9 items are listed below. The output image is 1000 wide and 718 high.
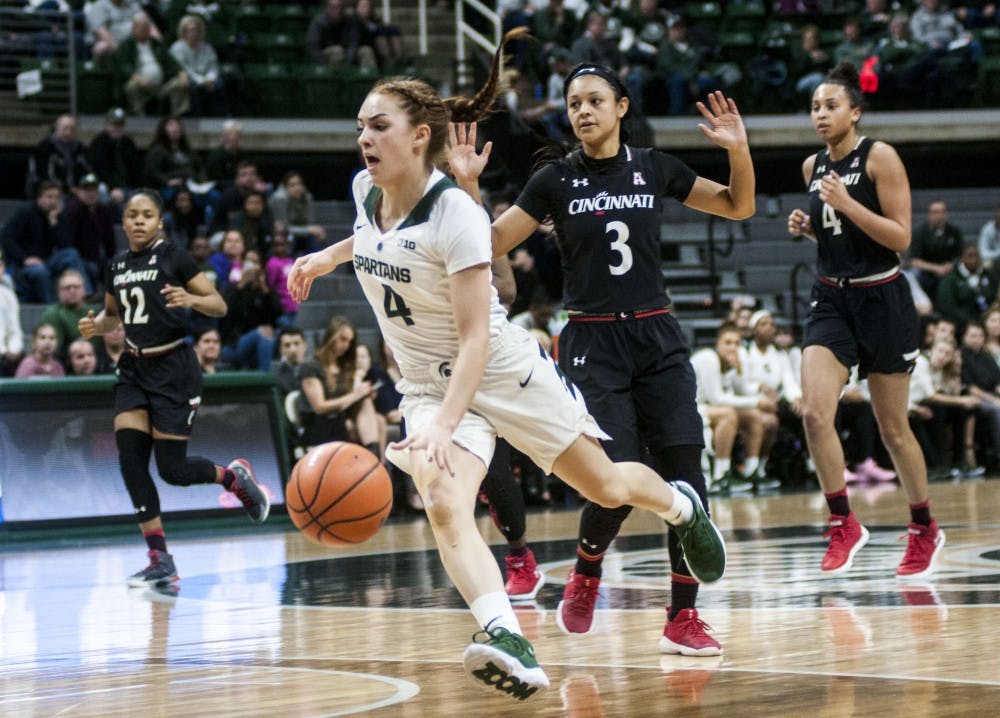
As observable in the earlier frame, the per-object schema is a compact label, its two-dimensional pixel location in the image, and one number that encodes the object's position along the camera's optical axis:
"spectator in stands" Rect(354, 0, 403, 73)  18.77
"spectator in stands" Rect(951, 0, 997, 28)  21.03
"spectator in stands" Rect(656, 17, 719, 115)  19.42
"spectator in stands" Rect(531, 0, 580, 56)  19.36
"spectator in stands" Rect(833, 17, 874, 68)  19.72
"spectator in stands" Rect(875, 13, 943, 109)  20.14
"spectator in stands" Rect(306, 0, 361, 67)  18.58
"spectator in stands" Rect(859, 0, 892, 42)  20.83
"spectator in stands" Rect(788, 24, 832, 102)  19.84
